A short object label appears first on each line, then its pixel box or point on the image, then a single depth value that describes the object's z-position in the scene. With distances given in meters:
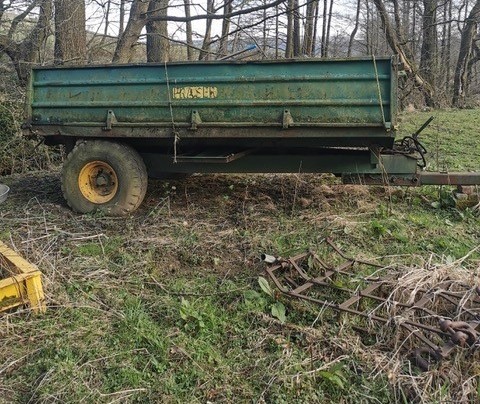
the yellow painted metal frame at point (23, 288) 3.20
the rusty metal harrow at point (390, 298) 2.73
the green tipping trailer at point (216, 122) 4.49
